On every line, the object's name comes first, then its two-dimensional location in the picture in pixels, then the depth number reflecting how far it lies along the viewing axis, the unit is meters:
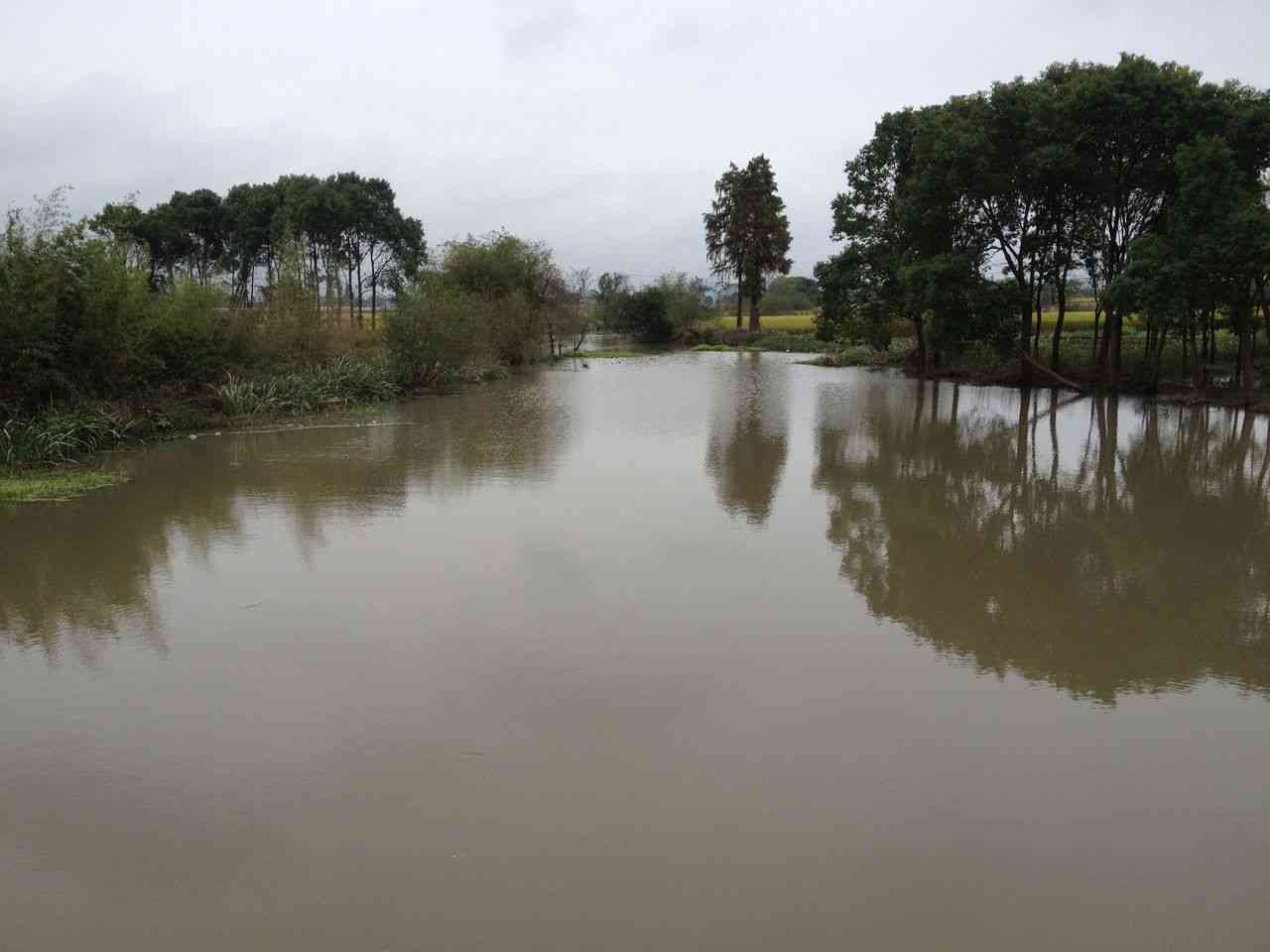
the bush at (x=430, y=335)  25.70
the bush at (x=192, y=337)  17.42
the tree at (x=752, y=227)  57.84
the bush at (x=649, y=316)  60.56
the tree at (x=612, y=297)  63.00
